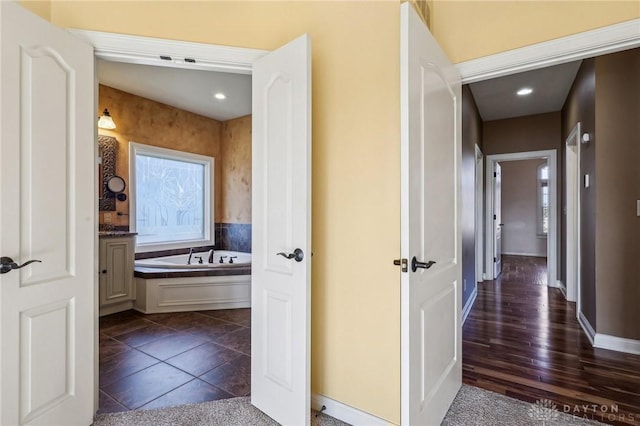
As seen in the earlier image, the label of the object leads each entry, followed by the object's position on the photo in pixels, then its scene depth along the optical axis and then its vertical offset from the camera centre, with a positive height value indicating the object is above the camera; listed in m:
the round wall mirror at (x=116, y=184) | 3.91 +0.38
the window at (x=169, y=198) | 4.31 +0.25
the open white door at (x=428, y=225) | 1.37 -0.05
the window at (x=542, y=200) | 7.87 +0.33
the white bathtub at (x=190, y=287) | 3.61 -0.82
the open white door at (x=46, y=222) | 1.41 -0.03
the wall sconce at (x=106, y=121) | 3.58 +1.04
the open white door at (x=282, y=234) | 1.65 -0.10
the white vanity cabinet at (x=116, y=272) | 3.44 -0.62
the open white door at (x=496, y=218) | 5.55 -0.08
